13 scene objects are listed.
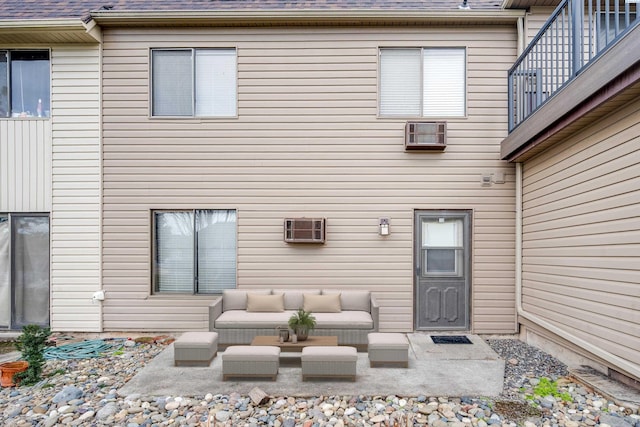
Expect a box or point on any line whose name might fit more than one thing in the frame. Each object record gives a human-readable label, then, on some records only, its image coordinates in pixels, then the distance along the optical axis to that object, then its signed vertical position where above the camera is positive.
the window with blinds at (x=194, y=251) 5.87 -0.56
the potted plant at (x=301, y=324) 4.41 -1.27
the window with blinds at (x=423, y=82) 5.86 +2.10
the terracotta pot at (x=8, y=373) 3.97 -1.68
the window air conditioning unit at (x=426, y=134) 5.63 +1.24
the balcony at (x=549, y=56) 3.78 +1.98
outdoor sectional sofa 4.89 -1.35
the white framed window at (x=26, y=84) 5.85 +2.03
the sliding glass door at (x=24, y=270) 5.78 -0.86
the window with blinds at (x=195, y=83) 5.92 +2.09
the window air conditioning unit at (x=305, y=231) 5.66 -0.22
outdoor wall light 5.68 -0.14
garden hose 4.79 -1.79
